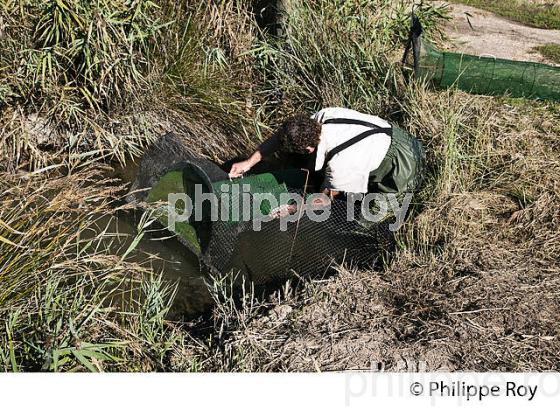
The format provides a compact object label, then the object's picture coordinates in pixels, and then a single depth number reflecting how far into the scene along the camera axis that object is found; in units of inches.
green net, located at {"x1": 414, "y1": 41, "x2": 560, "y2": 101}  253.1
